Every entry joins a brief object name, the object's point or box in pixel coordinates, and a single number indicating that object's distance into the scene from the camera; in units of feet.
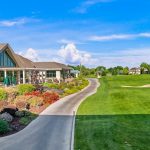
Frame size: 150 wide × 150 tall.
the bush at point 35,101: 101.64
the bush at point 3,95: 112.35
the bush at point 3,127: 63.36
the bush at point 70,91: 151.10
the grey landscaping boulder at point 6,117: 74.10
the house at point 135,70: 625.86
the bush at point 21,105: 96.53
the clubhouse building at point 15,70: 157.74
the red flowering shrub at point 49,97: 111.71
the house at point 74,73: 347.19
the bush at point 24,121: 74.26
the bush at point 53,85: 162.56
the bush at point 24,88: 123.44
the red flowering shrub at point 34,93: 120.57
